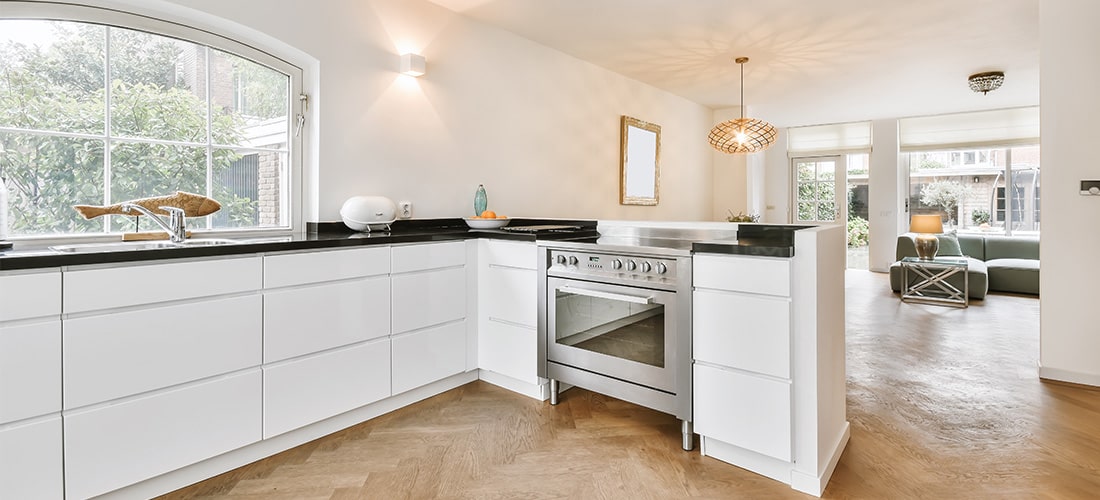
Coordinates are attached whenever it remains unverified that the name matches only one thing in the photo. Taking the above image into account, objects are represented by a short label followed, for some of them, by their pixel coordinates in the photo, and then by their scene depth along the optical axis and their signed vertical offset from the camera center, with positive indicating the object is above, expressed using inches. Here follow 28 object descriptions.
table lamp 223.8 +7.9
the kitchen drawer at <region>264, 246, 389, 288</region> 80.5 -2.5
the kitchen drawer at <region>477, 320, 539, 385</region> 106.7 -21.0
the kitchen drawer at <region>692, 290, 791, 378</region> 72.0 -11.7
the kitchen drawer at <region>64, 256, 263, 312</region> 62.5 -4.1
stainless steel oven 83.7 -12.7
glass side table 214.2 -14.2
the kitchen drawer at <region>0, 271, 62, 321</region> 57.3 -4.9
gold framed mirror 210.8 +37.2
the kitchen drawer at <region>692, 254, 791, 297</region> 71.4 -3.4
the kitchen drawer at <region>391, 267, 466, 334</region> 98.6 -9.4
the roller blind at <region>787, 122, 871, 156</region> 317.1 +69.2
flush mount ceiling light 205.6 +67.2
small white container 106.0 +7.9
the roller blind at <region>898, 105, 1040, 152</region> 277.0 +66.2
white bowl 126.3 +6.6
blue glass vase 137.0 +12.8
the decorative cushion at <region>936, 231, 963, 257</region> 251.9 +1.6
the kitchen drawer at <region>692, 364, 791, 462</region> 72.9 -23.3
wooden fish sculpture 79.7 +7.8
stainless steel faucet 84.4 +4.3
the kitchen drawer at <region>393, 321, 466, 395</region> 99.7 -20.9
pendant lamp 200.5 +44.9
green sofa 222.5 -5.7
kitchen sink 66.6 +0.8
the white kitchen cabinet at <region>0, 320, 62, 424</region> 57.7 -13.4
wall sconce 122.1 +43.7
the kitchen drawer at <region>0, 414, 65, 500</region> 58.2 -23.7
